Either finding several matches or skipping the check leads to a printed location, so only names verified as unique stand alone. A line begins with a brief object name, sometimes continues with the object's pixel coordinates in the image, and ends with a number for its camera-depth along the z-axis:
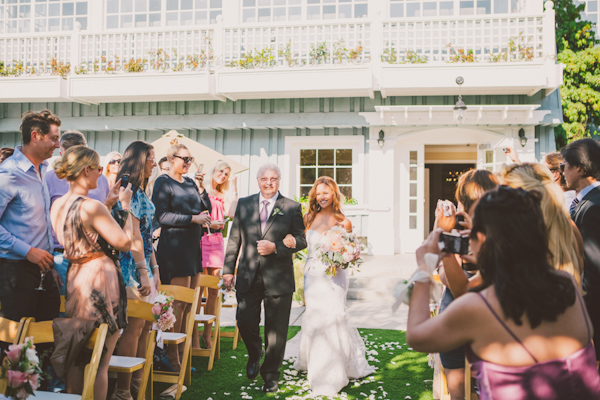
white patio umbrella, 8.26
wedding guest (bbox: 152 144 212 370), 4.79
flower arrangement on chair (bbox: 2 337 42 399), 2.42
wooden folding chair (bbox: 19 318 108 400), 2.77
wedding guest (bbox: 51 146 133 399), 3.10
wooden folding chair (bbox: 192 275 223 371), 5.04
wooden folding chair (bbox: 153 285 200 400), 4.22
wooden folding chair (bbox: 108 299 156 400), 3.53
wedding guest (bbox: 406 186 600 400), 1.70
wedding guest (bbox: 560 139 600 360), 3.27
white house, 10.57
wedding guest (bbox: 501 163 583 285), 2.29
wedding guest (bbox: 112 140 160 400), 3.74
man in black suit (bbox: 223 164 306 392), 4.52
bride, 4.52
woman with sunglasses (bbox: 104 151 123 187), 5.43
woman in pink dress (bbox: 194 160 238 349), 5.86
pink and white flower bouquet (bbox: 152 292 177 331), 3.73
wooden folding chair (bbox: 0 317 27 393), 2.98
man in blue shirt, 3.47
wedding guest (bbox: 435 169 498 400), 3.25
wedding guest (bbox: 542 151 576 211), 5.04
